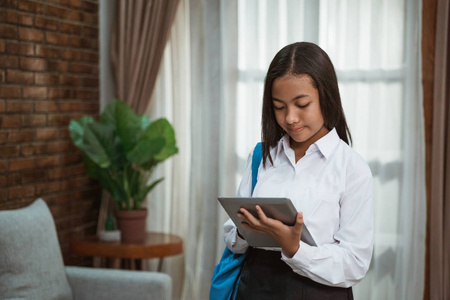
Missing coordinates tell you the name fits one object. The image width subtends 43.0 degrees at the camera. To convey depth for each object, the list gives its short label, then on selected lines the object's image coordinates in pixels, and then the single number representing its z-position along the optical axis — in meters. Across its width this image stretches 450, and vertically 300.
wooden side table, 3.31
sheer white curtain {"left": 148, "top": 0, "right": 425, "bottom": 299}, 3.18
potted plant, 3.25
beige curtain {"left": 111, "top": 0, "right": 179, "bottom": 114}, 3.70
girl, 1.39
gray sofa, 2.51
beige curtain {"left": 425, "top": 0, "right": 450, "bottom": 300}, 3.00
